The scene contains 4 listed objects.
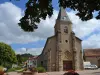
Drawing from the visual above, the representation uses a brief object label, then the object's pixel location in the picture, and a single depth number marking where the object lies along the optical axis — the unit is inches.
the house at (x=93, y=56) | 1150.8
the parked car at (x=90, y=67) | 918.3
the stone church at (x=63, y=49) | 802.8
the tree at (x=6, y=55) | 863.3
